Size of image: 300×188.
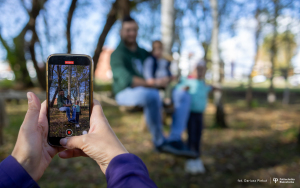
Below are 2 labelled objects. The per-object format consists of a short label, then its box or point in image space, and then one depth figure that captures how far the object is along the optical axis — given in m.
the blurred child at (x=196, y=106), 3.03
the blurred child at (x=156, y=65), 3.02
